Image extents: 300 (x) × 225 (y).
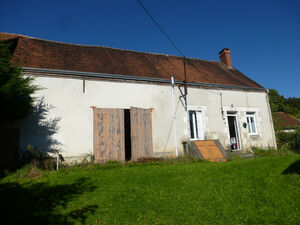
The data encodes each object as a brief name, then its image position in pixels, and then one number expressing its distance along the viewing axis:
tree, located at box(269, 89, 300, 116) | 34.12
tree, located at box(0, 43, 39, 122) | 5.06
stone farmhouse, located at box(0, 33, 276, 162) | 7.08
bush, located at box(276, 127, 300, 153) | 10.90
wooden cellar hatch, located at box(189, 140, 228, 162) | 7.99
